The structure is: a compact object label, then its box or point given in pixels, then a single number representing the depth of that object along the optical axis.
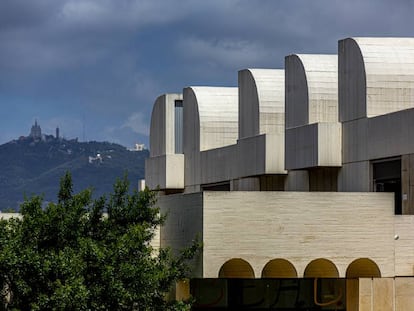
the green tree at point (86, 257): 36.84
